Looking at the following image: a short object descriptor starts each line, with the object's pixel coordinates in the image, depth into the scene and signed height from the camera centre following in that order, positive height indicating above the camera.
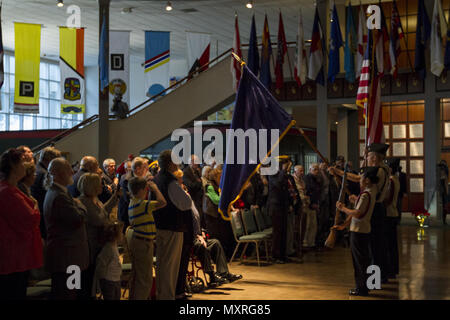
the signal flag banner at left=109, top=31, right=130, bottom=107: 16.73 +3.65
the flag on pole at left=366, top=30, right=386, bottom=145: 8.88 +1.03
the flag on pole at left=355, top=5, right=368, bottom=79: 15.42 +3.88
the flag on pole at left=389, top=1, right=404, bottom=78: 15.30 +3.78
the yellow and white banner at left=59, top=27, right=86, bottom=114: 16.95 +3.53
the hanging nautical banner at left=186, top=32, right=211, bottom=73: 17.56 +4.10
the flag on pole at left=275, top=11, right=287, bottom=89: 16.56 +3.66
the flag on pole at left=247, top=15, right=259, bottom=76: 16.23 +3.67
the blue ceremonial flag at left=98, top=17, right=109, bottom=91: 15.94 +3.37
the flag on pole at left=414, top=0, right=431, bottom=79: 15.10 +3.91
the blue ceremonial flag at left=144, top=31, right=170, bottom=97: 17.00 +3.76
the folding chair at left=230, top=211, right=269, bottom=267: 9.16 -0.84
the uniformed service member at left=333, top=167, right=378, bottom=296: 7.04 -0.59
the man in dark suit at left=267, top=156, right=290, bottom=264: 9.62 -0.47
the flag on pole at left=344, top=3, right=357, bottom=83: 15.82 +3.77
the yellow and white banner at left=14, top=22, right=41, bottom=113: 16.52 +3.40
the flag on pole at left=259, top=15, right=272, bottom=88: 16.31 +3.56
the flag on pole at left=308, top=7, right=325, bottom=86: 15.95 +3.56
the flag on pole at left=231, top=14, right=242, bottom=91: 15.97 +3.31
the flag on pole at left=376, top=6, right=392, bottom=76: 15.23 +3.49
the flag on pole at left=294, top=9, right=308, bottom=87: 16.19 +3.43
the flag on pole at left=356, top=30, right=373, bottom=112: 10.09 +1.78
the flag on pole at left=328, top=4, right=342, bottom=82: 15.90 +3.68
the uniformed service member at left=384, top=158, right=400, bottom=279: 7.98 -0.59
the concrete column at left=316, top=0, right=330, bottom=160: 17.08 +1.96
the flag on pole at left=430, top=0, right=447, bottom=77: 14.84 +3.78
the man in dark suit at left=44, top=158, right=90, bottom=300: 4.71 -0.42
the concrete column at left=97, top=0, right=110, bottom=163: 16.67 +1.91
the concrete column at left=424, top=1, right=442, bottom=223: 15.73 +1.07
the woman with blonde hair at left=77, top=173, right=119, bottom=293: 5.10 -0.30
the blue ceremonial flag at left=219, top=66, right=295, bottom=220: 6.33 +0.61
